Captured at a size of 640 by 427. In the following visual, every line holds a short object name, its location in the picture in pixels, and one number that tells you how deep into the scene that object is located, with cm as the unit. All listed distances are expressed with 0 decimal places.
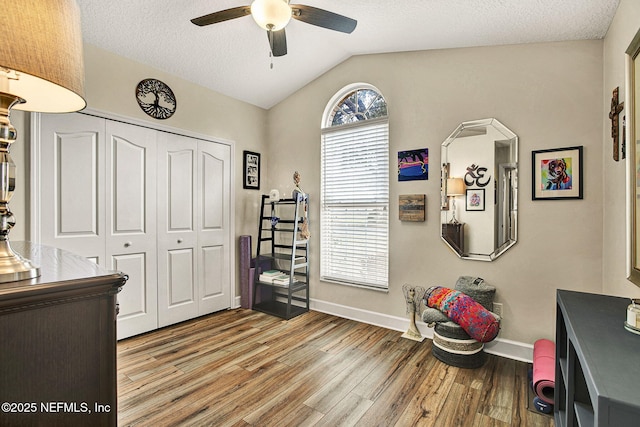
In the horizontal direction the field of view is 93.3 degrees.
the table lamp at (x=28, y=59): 62
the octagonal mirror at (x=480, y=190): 252
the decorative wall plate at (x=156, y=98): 287
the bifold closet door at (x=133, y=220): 271
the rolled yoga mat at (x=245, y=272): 369
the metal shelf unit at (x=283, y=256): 352
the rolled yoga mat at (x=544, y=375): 182
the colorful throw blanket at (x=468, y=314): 224
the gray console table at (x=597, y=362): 69
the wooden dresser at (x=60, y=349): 60
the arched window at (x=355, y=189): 324
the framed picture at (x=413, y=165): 290
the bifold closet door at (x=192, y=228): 307
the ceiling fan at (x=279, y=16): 173
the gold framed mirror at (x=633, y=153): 134
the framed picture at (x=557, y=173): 226
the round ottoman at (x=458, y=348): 234
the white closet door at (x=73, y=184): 235
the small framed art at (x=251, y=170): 382
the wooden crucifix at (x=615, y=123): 179
